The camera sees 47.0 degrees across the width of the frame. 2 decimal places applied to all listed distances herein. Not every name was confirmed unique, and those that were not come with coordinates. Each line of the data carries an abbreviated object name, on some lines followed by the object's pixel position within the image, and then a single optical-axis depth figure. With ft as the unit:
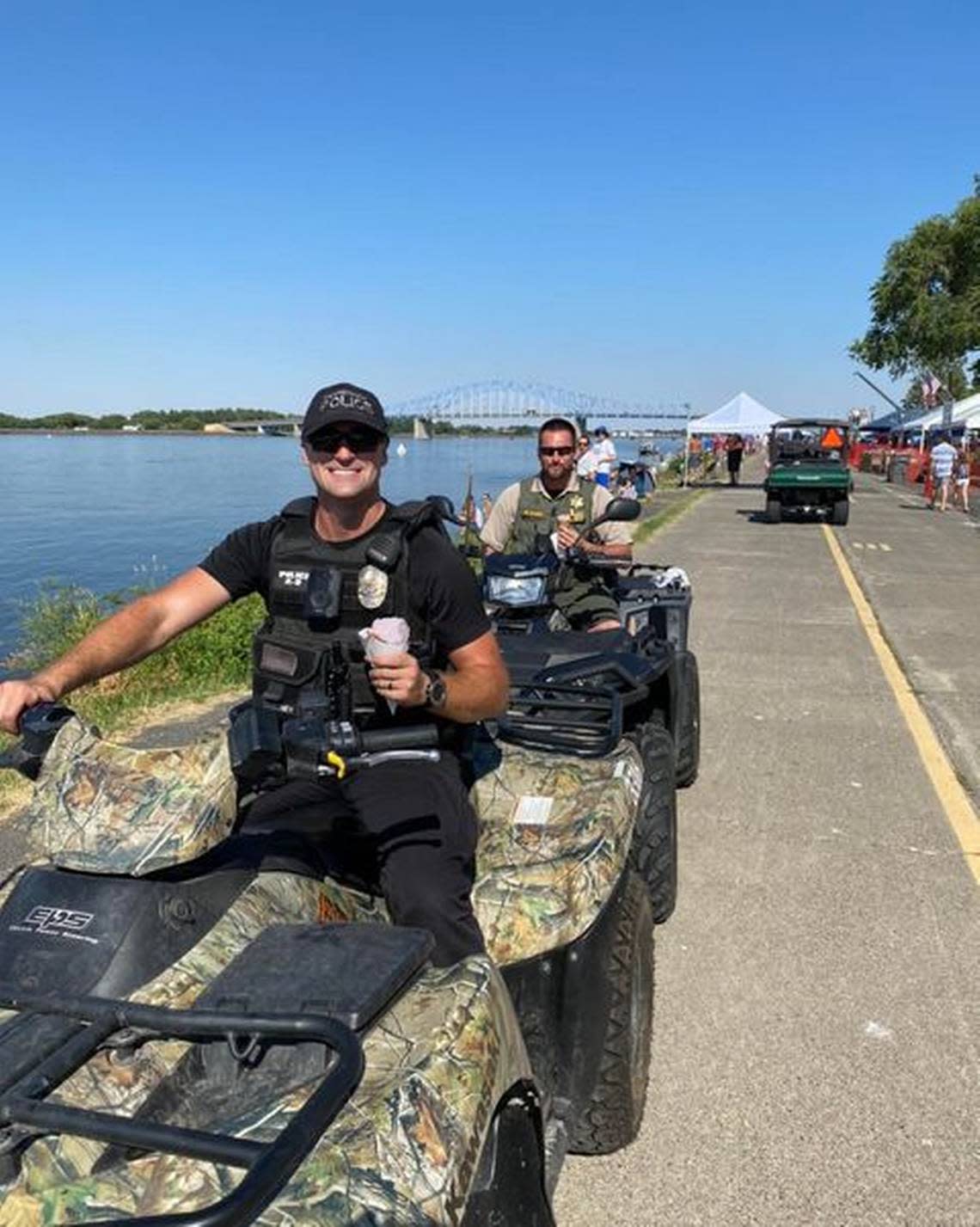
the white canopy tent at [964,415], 130.31
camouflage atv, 5.31
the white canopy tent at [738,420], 123.85
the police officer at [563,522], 20.54
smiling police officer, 8.91
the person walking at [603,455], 65.37
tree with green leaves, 153.28
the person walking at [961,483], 93.35
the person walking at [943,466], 88.87
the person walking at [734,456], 137.49
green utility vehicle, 78.95
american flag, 166.40
